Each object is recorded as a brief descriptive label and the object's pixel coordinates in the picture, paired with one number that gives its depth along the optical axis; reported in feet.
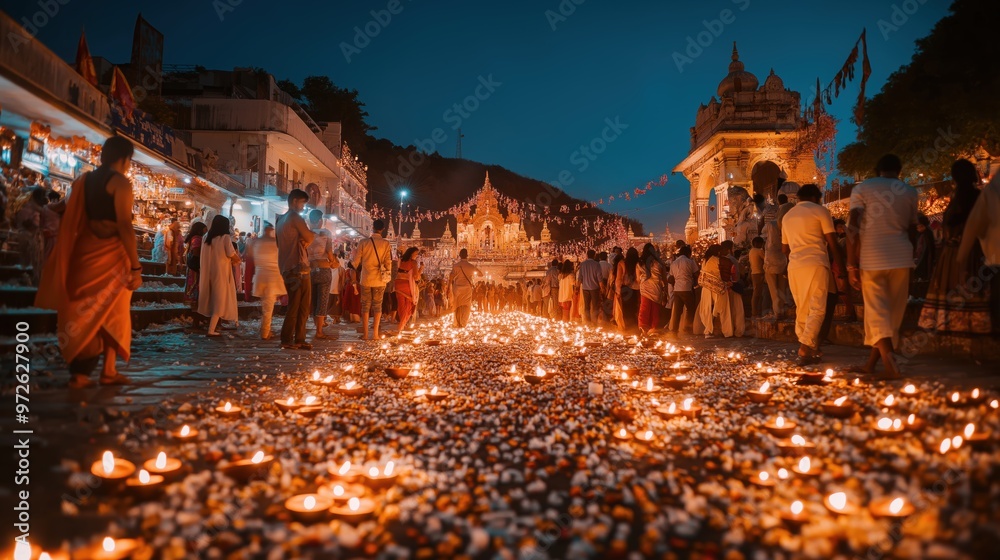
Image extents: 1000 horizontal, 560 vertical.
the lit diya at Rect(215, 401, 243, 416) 11.81
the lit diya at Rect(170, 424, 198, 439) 9.84
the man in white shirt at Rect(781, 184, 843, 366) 19.04
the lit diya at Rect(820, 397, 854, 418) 11.37
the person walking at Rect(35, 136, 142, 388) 13.20
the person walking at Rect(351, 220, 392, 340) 29.99
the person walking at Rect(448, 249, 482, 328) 42.14
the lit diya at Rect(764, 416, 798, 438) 10.21
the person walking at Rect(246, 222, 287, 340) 26.16
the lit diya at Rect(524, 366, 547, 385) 16.47
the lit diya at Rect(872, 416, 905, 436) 10.00
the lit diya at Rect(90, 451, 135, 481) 7.34
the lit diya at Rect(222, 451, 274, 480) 7.82
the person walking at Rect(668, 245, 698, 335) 34.06
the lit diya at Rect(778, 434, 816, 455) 9.31
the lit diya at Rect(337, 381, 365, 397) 14.19
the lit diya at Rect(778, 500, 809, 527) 6.35
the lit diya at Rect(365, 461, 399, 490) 7.73
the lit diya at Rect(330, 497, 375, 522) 6.56
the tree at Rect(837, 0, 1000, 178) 67.92
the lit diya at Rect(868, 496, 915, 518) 6.25
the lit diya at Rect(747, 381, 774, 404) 13.69
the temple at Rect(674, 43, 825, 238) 95.71
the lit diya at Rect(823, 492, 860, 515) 6.53
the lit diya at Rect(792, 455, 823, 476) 7.94
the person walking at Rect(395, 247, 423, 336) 37.65
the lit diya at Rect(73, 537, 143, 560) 5.50
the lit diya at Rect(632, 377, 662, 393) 14.70
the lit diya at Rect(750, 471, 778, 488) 7.69
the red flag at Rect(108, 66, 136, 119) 54.29
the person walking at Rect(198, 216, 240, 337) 27.45
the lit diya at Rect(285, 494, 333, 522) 6.50
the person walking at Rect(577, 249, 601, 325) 45.03
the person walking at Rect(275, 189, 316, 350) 24.70
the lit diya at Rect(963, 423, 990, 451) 8.29
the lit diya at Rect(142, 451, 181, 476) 7.95
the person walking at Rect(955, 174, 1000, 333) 14.79
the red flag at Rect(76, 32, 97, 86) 49.80
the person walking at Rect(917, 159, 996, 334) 16.70
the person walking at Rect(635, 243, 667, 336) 33.83
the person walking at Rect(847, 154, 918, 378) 15.75
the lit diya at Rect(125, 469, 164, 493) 7.11
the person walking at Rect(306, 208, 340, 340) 29.86
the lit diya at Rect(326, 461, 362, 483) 7.97
